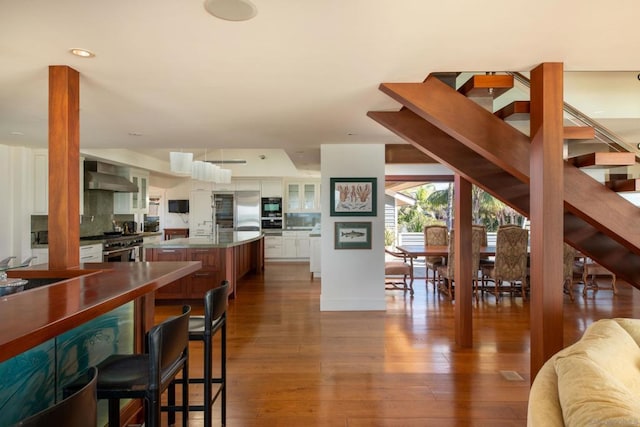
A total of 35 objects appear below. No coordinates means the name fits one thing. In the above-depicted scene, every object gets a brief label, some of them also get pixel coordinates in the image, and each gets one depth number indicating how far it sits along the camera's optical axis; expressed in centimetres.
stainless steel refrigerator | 927
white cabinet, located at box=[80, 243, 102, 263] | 503
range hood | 577
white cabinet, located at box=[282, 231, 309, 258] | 920
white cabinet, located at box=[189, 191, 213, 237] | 925
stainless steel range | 558
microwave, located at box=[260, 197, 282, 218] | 933
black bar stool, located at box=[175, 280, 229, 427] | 183
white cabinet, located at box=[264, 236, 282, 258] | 918
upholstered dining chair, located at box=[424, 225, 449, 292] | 628
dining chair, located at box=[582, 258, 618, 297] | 546
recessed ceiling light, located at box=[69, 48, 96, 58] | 197
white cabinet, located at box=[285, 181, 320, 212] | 954
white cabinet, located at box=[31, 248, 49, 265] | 516
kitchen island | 488
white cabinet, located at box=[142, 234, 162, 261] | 691
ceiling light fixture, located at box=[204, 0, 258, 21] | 151
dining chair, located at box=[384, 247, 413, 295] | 547
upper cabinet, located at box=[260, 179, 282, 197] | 935
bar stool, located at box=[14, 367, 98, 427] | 70
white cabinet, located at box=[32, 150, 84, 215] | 516
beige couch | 88
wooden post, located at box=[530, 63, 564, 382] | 203
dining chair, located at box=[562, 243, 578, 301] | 499
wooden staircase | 231
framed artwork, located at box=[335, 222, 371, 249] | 471
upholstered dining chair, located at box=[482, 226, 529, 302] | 490
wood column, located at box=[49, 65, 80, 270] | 219
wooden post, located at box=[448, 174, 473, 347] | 343
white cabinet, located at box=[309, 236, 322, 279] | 691
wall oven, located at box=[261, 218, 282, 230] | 934
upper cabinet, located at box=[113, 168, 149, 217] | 683
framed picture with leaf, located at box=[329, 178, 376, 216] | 472
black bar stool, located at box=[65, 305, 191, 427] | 130
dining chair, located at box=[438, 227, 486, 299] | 493
